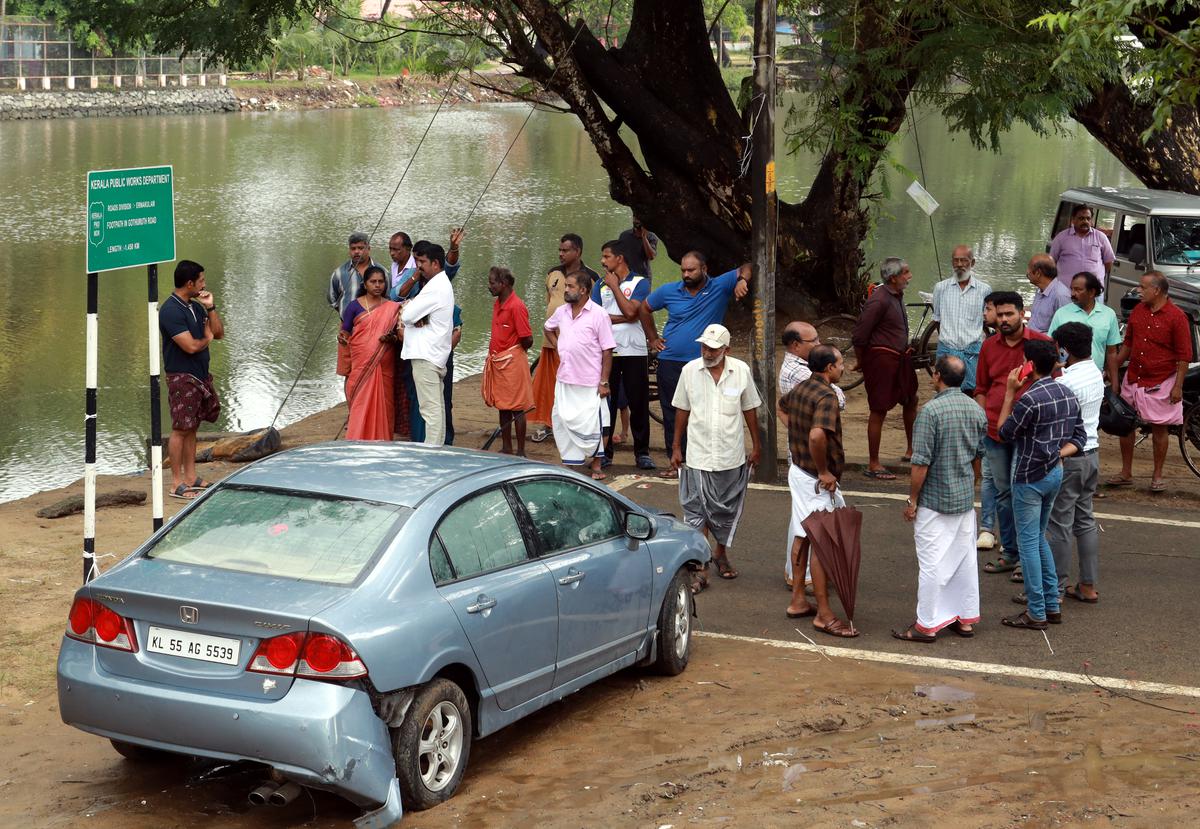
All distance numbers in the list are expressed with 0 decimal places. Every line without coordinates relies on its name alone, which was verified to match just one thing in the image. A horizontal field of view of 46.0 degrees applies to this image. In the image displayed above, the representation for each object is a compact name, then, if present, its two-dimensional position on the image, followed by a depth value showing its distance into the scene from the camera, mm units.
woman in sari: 12023
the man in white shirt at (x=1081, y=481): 8641
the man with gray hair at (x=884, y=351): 12312
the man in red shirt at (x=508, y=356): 12266
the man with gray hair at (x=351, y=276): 13102
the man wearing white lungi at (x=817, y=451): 8312
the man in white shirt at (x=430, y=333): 11742
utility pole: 11586
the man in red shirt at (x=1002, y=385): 9484
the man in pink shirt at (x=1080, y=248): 15227
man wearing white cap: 9094
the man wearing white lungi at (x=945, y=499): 8070
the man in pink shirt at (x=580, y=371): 11570
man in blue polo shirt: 11461
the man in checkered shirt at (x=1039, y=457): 8312
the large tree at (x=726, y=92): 16344
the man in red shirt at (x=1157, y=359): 11500
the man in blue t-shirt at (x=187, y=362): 10914
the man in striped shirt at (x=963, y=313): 12625
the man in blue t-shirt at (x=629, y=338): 12328
